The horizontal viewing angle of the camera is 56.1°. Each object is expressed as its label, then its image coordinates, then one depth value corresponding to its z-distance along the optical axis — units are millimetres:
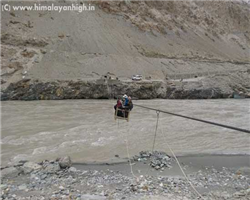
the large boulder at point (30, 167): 5942
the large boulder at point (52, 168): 5859
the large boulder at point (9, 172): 5766
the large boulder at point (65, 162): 6153
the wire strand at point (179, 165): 4388
